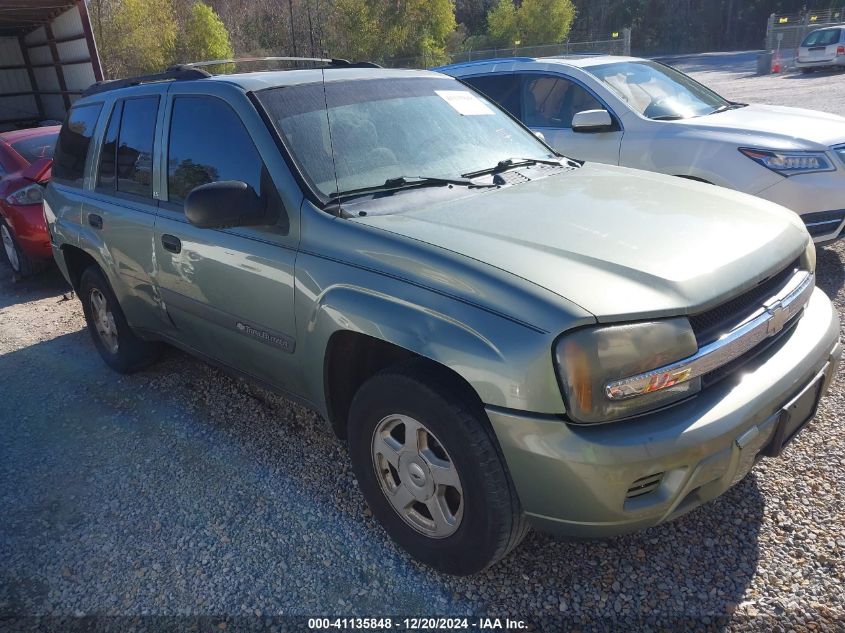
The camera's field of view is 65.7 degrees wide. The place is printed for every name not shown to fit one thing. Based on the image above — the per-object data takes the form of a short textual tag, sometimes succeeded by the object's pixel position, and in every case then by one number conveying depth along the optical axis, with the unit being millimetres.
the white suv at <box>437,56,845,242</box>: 4793
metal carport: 12195
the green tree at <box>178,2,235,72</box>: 23234
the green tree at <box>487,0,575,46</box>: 33531
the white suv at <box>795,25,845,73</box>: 23703
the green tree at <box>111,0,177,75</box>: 20250
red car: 6496
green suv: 1969
